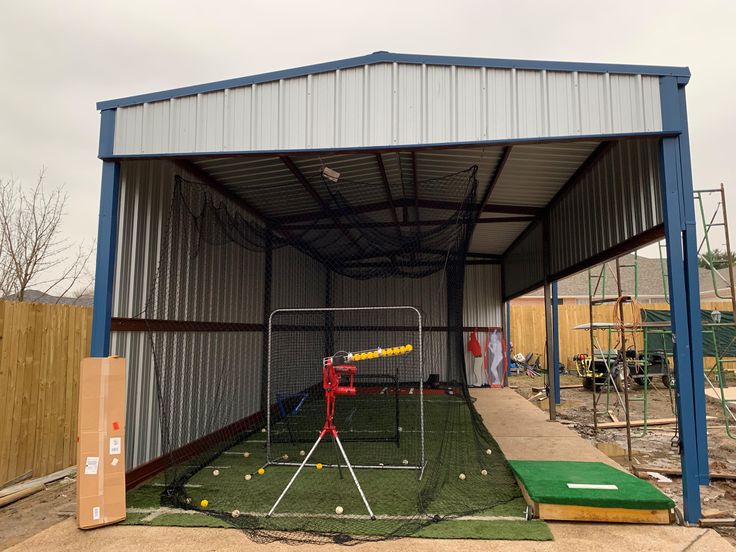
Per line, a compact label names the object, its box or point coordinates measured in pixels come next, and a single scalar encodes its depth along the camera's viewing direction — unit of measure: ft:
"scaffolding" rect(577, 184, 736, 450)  17.19
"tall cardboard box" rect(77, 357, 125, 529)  11.41
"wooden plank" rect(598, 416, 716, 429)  23.44
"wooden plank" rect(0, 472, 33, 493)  13.78
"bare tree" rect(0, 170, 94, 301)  31.45
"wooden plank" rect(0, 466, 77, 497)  13.63
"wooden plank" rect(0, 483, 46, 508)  12.96
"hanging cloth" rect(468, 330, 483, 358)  40.32
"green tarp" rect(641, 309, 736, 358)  30.89
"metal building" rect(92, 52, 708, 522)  12.13
